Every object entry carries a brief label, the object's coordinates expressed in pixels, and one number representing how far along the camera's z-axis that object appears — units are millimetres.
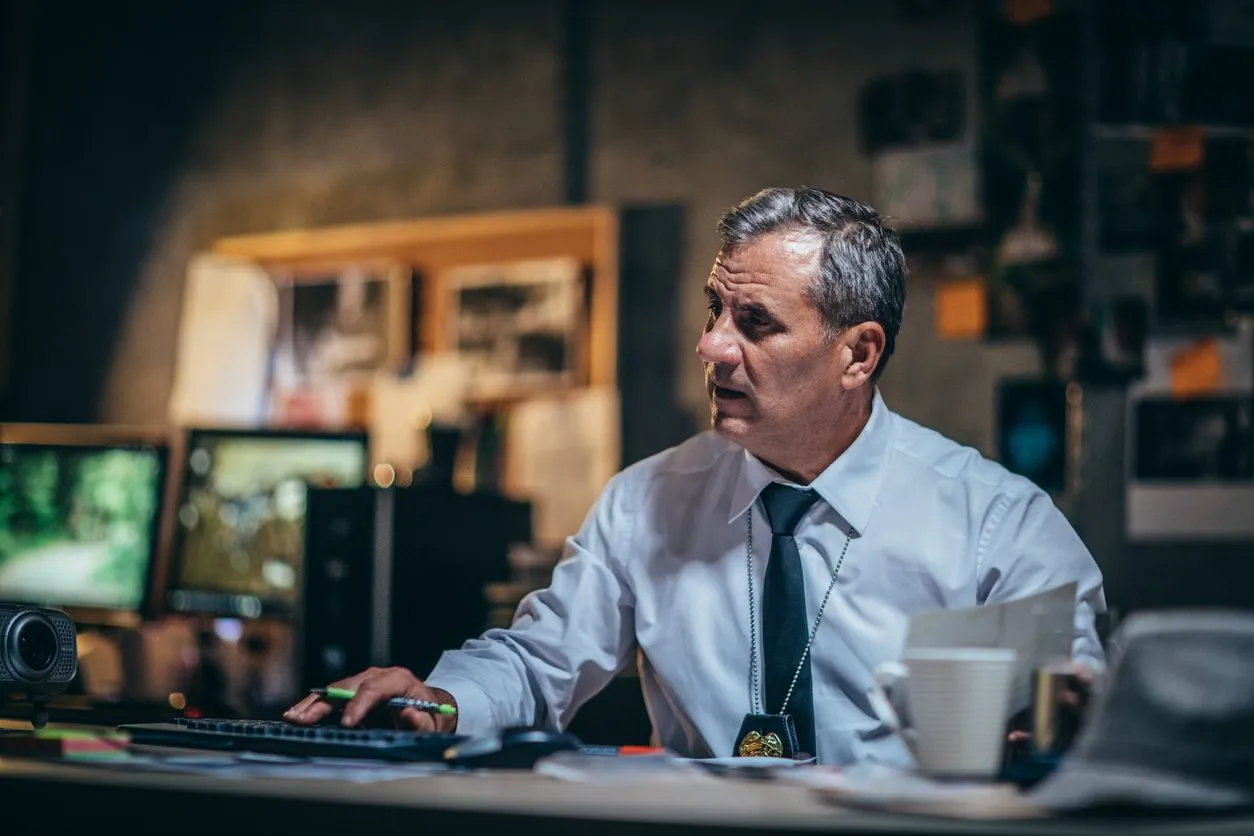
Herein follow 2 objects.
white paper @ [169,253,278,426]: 3848
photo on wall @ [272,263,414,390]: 3689
